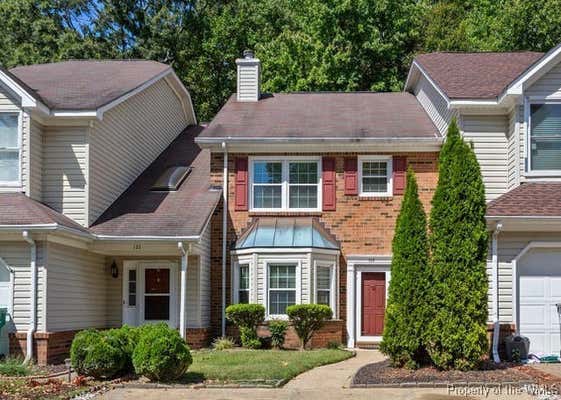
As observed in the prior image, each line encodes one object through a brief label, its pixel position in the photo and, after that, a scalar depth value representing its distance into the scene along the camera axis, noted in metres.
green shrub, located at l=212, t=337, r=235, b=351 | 19.66
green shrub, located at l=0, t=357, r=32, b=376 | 15.09
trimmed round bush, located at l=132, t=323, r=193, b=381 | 13.39
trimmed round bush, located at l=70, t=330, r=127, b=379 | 13.93
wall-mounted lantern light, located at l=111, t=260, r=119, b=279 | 21.11
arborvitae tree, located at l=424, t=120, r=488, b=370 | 14.55
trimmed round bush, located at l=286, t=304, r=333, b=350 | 19.50
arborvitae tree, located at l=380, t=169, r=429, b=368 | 14.73
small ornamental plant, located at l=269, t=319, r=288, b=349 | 19.94
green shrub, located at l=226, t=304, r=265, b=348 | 19.80
